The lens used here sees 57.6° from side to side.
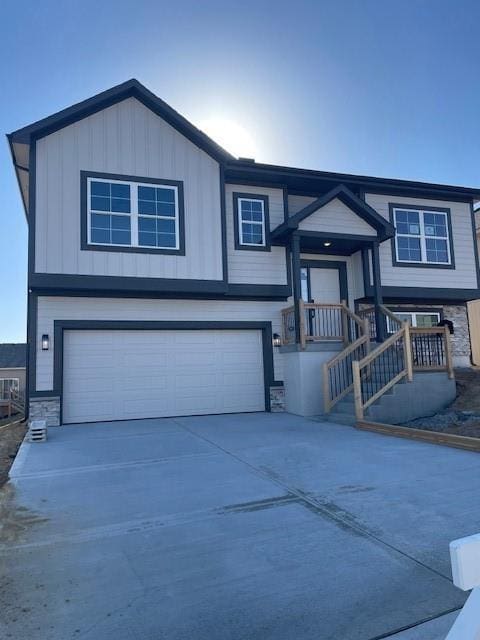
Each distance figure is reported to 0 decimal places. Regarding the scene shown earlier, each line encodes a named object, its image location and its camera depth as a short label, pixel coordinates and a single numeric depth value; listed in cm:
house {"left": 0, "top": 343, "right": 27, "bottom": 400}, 3375
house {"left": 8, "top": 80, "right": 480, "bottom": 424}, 1015
